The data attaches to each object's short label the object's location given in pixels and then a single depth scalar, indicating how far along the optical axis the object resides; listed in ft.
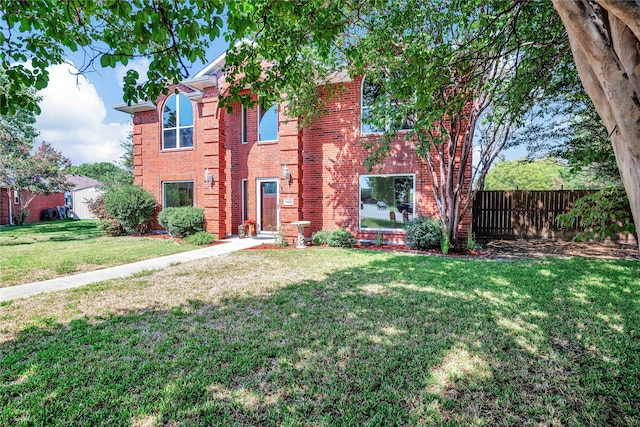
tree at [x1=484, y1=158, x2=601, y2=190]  137.90
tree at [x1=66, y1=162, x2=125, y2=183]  210.94
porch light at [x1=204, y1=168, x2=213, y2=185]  39.19
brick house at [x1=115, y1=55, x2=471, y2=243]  35.37
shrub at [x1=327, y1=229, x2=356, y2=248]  33.45
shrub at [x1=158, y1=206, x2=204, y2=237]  39.09
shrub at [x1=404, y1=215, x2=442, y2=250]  30.50
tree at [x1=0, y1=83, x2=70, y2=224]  57.36
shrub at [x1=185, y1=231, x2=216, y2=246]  35.65
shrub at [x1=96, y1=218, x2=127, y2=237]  43.21
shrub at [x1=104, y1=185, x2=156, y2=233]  41.91
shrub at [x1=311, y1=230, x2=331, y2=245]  34.96
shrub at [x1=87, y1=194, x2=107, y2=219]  46.12
